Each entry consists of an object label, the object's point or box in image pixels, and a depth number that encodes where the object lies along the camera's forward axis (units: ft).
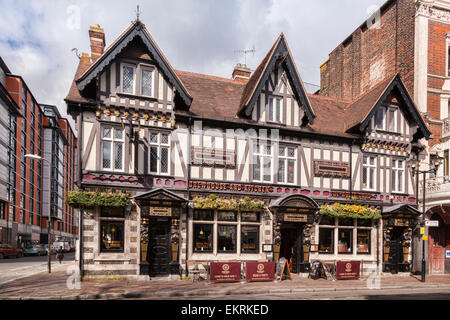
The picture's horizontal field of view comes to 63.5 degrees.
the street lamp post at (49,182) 57.68
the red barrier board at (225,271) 48.78
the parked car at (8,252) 117.29
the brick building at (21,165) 167.90
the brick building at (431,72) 68.64
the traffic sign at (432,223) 58.83
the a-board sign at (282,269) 53.47
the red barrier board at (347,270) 55.26
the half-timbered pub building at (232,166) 51.47
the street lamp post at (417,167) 56.65
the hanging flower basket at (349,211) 60.45
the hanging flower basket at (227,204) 54.54
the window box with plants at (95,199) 48.76
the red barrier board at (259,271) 50.78
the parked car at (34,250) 137.39
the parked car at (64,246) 143.99
